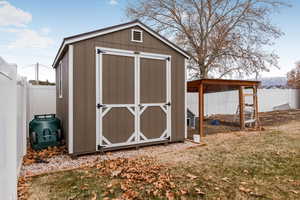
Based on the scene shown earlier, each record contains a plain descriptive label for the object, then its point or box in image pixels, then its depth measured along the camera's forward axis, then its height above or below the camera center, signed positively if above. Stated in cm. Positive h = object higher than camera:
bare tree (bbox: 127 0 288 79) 1089 +454
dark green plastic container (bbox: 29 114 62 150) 447 -80
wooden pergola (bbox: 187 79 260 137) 585 +57
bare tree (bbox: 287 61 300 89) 2169 +299
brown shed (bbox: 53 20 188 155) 405 +33
